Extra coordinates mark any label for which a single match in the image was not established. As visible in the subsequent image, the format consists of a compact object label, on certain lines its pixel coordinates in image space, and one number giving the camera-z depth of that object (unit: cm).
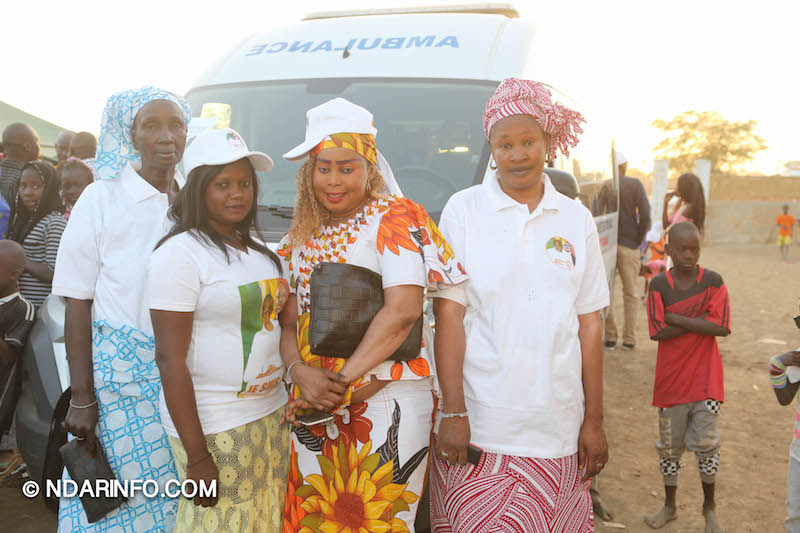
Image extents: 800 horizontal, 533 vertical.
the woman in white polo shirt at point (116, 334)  225
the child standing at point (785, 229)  2128
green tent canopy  1234
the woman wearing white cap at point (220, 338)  200
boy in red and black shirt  357
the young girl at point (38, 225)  407
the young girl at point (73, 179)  446
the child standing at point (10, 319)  343
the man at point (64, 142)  658
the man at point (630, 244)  759
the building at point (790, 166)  4224
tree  4209
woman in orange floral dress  203
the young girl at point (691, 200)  671
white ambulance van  362
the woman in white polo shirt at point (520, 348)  218
